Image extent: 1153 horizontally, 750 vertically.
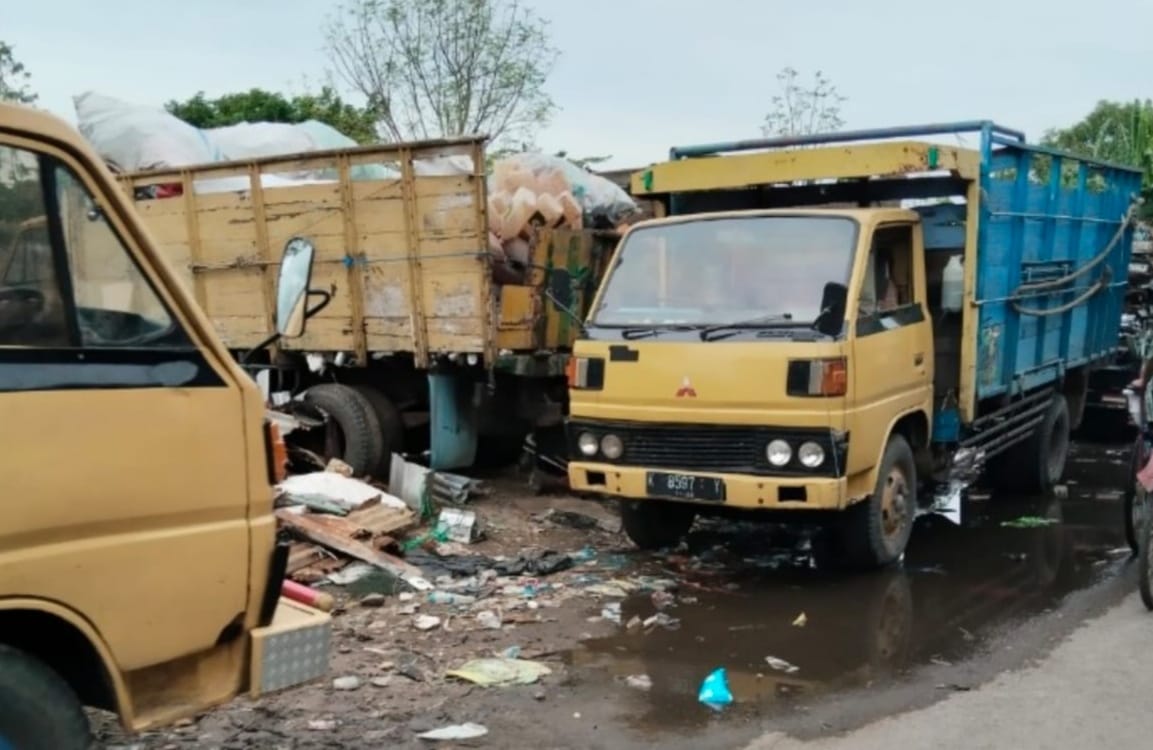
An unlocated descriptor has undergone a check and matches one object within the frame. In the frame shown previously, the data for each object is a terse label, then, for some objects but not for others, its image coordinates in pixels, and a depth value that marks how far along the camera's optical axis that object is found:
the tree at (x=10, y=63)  22.08
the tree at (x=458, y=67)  20.06
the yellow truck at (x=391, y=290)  8.12
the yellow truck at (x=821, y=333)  6.33
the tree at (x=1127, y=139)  17.64
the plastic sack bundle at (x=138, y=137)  10.34
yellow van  2.82
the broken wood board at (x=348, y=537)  6.96
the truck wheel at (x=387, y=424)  8.81
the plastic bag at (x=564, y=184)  9.07
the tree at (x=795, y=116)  19.27
